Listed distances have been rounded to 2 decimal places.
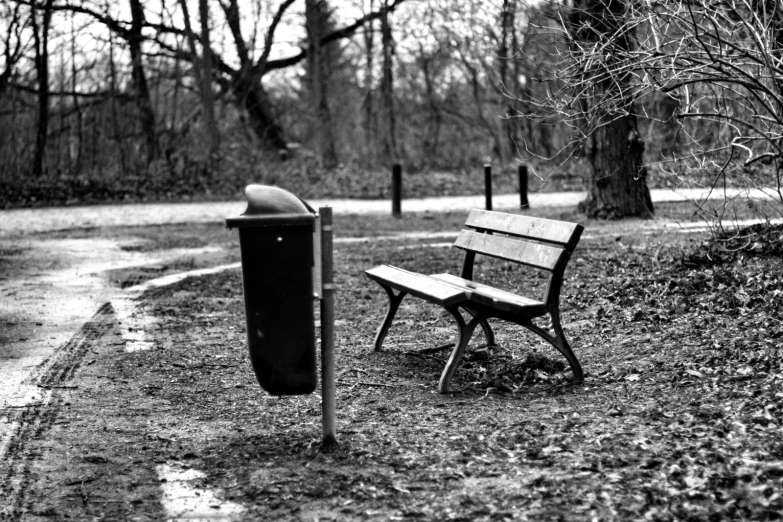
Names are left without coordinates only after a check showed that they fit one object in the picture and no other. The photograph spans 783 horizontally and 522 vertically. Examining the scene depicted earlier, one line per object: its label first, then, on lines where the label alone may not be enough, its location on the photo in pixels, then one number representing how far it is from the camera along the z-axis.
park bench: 5.14
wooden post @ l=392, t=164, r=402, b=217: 16.56
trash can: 4.10
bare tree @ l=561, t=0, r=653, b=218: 13.19
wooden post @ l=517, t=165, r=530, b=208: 15.64
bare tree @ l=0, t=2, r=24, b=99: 20.42
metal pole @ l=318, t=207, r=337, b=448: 4.17
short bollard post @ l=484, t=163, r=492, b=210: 14.66
